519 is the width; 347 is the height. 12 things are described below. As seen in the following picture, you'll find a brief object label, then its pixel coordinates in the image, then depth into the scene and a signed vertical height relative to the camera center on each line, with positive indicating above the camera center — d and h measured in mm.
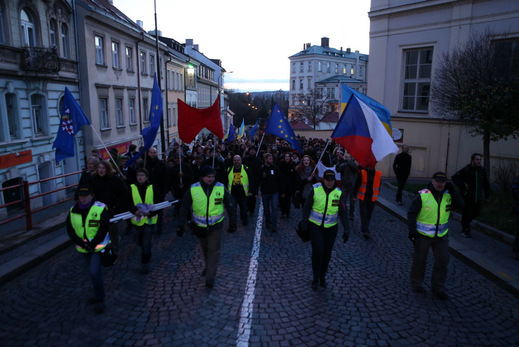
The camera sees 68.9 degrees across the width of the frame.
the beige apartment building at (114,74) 18312 +1947
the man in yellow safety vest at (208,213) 5648 -1554
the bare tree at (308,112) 60219 -465
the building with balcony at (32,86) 12961 +799
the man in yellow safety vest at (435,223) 5414 -1625
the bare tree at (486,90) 10297 +544
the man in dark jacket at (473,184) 7883 -1529
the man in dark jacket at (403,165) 11094 -1608
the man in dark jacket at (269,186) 8805 -1794
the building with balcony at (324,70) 86312 +9874
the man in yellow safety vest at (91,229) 4797 -1528
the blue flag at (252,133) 22119 -1420
